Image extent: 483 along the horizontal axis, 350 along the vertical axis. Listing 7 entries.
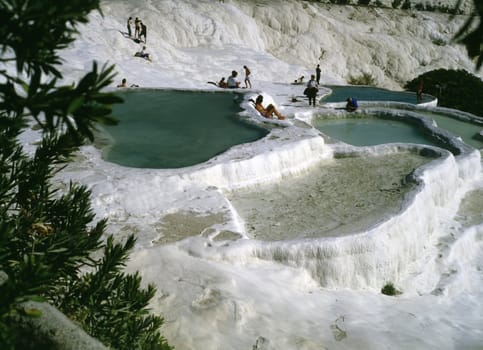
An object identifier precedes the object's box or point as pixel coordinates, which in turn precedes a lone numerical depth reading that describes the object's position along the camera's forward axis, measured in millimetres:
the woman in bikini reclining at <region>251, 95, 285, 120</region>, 13430
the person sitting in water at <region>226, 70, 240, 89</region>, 17625
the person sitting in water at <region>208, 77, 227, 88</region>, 18828
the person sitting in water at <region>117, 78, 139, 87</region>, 16558
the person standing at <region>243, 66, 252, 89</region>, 20131
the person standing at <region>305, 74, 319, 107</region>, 17078
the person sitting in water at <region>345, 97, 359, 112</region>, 16609
